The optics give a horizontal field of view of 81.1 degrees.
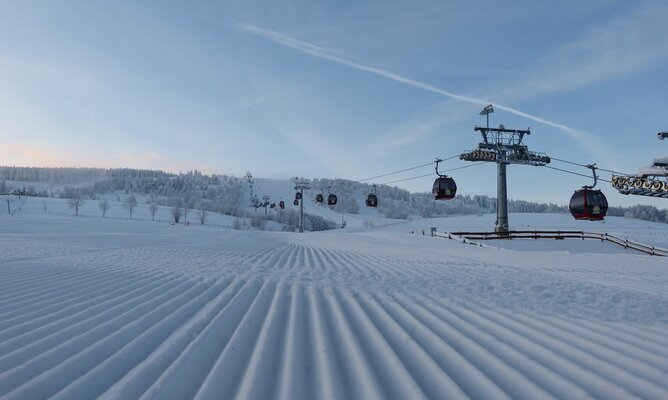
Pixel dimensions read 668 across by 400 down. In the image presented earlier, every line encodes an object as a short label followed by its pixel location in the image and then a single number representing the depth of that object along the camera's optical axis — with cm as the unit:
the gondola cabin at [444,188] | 2284
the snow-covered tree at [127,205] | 10366
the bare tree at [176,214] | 9535
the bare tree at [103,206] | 9568
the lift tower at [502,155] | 3095
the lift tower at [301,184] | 4571
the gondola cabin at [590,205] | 1716
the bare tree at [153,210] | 9852
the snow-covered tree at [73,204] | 9626
